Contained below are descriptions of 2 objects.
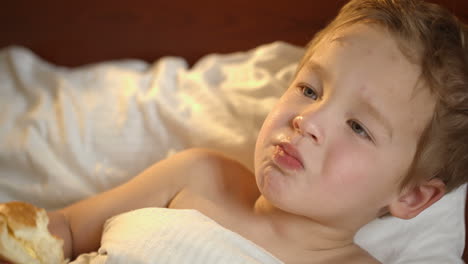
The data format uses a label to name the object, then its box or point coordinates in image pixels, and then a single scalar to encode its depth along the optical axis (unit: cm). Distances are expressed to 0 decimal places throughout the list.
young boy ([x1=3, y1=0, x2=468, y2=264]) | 81
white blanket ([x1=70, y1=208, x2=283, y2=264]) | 82
